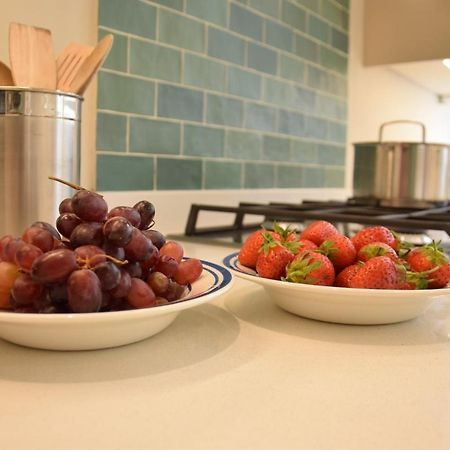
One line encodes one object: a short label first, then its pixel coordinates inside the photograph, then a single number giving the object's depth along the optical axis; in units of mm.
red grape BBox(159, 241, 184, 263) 547
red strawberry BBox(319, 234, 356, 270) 583
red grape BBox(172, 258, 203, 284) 544
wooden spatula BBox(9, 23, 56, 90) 762
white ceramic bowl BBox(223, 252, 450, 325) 530
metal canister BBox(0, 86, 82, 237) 698
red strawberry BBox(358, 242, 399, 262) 580
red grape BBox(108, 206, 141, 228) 503
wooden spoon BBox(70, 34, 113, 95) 765
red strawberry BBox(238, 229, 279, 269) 620
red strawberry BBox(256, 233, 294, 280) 579
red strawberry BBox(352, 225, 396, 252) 624
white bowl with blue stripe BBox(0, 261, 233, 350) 413
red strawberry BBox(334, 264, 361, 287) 562
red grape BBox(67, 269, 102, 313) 418
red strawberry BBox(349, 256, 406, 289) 542
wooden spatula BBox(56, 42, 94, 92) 794
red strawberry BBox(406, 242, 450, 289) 570
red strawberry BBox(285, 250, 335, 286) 552
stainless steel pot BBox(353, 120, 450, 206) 1382
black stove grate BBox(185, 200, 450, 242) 972
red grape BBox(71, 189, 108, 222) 479
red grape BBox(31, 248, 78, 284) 417
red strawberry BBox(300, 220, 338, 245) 624
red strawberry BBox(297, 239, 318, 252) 592
